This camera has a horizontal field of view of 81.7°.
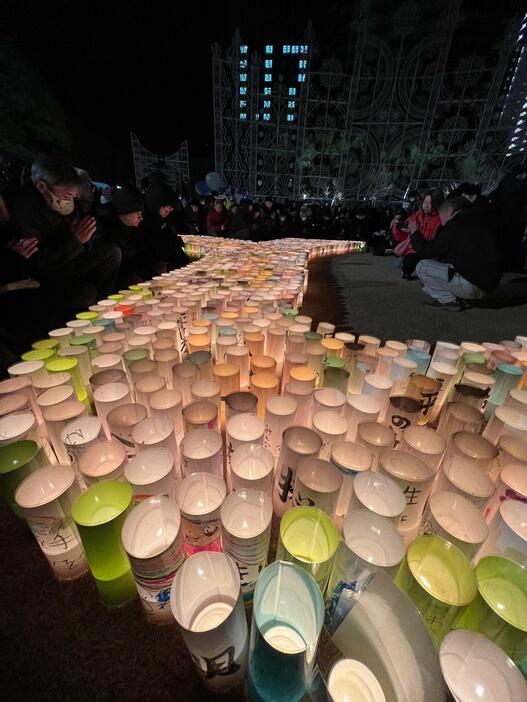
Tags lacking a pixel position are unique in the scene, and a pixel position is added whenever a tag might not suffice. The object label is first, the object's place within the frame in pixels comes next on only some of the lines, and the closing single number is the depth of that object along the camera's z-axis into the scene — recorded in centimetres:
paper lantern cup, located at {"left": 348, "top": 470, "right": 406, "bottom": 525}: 80
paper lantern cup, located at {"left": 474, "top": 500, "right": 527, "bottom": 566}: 74
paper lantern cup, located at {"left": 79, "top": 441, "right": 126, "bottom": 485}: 86
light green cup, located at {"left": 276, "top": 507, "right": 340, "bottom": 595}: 72
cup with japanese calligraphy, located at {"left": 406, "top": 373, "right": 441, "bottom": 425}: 133
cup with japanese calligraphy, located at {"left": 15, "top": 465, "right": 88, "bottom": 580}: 78
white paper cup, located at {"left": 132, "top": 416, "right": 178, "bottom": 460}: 93
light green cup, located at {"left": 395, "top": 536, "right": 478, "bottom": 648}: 64
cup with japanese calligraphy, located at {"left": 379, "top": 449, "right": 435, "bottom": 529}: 86
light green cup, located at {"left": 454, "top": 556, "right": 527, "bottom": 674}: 60
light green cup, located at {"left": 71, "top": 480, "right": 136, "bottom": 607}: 73
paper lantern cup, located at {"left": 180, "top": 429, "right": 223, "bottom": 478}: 90
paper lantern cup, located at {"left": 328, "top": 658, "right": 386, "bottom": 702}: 56
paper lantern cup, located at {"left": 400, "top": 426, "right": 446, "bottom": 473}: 98
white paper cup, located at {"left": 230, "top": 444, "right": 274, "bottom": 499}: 83
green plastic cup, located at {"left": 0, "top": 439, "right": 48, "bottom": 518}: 87
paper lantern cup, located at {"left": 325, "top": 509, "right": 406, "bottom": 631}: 65
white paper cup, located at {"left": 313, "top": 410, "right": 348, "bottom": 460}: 105
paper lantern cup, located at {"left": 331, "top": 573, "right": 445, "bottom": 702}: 53
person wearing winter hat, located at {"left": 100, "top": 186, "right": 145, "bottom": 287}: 332
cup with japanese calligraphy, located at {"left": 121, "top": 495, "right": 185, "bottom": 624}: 69
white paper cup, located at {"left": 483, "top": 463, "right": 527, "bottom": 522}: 88
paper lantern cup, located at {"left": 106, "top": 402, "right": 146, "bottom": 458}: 102
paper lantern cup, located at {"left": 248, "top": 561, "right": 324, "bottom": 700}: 55
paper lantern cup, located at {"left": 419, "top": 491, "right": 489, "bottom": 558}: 72
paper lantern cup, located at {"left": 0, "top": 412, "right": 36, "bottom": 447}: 97
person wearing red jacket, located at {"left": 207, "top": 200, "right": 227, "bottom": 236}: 697
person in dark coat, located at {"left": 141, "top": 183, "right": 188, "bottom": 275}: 422
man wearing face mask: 234
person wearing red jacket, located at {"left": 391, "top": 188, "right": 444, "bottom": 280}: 480
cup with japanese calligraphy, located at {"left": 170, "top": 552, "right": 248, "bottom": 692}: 59
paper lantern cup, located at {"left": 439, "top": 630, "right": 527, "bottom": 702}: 51
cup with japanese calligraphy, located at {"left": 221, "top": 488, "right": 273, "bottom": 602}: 72
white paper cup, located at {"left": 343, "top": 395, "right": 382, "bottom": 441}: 115
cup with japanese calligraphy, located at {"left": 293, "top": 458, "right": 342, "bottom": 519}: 83
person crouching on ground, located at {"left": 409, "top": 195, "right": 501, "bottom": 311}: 325
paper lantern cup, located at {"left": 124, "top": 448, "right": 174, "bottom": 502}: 81
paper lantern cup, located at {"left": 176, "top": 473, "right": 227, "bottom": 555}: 76
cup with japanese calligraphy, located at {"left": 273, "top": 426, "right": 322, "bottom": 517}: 93
